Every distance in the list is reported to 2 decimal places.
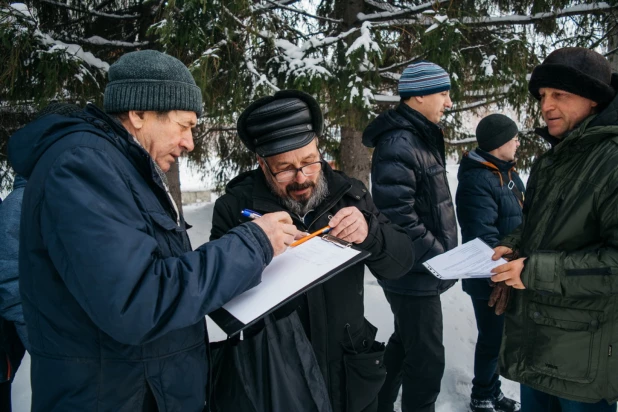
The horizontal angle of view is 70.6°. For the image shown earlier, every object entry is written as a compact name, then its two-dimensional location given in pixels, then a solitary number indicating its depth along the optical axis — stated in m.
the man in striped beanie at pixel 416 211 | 2.66
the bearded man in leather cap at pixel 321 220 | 1.75
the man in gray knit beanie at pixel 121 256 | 1.10
